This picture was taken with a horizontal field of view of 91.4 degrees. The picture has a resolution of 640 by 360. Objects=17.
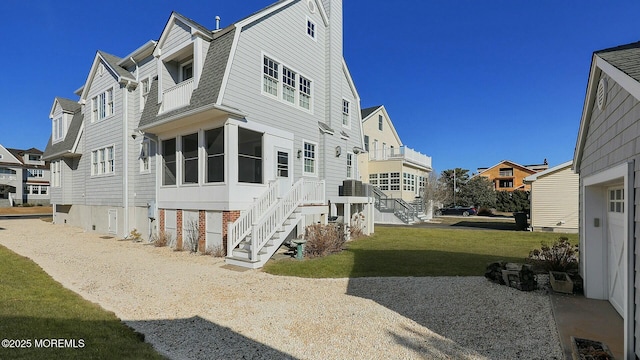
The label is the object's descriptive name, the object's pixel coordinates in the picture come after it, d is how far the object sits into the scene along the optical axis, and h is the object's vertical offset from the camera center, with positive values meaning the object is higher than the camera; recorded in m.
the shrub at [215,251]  11.09 -2.29
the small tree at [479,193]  44.29 -0.94
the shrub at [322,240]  11.05 -1.91
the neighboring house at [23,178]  47.22 +1.77
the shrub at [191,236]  12.13 -1.88
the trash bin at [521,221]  20.75 -2.30
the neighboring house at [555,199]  19.30 -0.81
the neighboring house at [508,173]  60.00 +2.57
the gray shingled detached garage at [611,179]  3.75 +0.10
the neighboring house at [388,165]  29.09 +2.17
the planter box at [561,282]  6.64 -2.08
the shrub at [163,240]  13.33 -2.21
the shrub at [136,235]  14.79 -2.23
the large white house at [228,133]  11.20 +2.49
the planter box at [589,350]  3.89 -2.14
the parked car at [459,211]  37.56 -2.95
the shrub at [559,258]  8.00 -1.90
